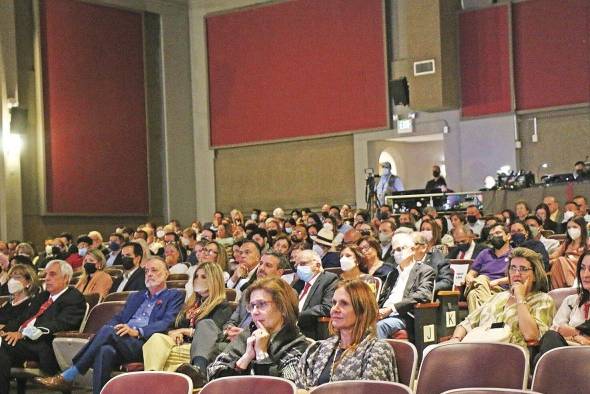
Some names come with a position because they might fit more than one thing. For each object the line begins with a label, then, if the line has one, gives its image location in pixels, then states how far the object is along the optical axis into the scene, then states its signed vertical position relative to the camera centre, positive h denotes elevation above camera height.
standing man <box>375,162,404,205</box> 15.08 +0.12
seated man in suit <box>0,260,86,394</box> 6.75 -0.86
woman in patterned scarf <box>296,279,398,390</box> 4.01 -0.68
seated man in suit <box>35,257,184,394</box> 6.04 -0.84
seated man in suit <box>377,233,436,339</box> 6.18 -0.66
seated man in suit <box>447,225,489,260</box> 8.47 -0.55
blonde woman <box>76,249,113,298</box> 8.65 -0.69
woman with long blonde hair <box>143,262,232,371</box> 5.89 -0.77
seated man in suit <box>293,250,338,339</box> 6.24 -0.66
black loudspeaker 16.11 +1.72
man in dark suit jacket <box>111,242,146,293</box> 8.44 -0.63
